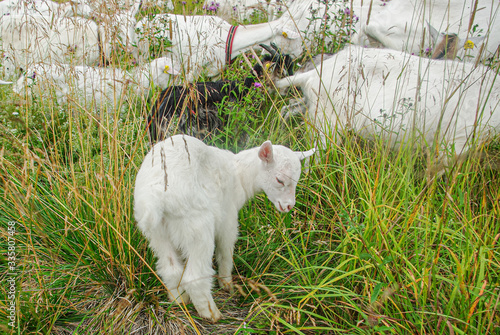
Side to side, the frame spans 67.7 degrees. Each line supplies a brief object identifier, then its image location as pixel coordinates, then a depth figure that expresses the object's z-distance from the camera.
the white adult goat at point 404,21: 4.74
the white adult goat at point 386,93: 2.98
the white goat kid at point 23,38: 4.67
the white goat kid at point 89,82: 3.00
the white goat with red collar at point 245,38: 4.57
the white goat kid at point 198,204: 1.88
